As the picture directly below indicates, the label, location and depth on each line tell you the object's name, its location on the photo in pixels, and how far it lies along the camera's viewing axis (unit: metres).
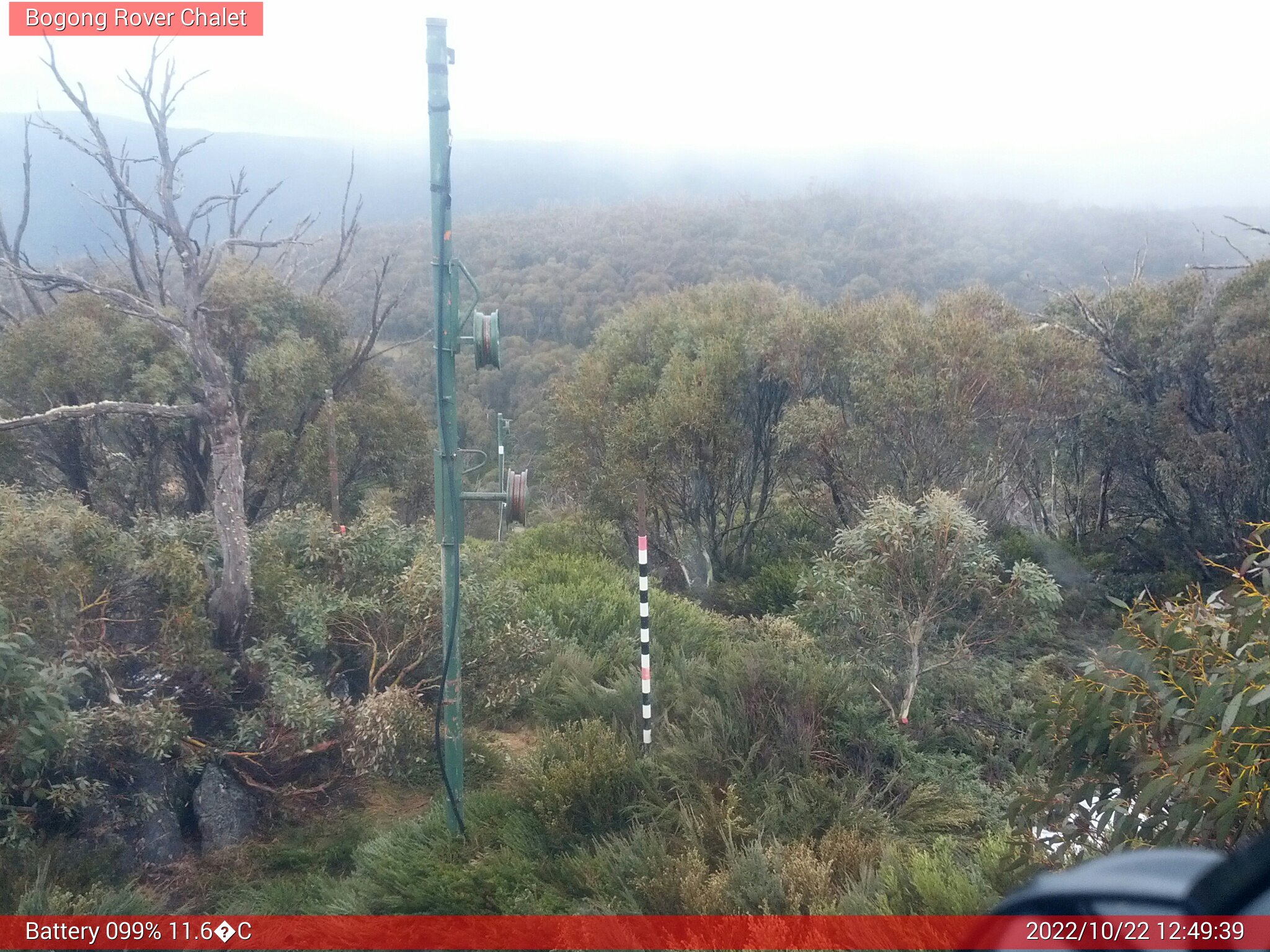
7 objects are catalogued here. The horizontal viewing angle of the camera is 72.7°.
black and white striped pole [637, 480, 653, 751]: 5.36
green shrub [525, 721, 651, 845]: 4.68
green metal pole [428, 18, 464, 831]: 4.41
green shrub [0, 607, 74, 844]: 4.06
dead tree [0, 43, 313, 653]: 5.74
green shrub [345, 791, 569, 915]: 4.08
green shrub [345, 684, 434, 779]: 5.26
